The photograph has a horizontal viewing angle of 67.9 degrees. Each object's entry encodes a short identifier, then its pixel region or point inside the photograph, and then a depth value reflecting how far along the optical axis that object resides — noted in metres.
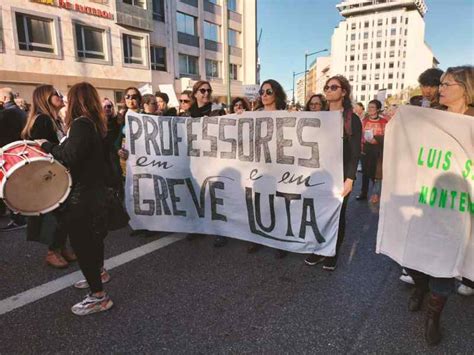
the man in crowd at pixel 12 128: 4.84
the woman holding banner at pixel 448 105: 2.29
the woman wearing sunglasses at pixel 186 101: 5.01
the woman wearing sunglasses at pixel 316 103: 5.06
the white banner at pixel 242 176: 3.36
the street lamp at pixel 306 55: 40.56
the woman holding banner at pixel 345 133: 3.30
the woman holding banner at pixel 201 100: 4.40
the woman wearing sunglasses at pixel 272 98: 3.80
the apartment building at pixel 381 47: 108.81
